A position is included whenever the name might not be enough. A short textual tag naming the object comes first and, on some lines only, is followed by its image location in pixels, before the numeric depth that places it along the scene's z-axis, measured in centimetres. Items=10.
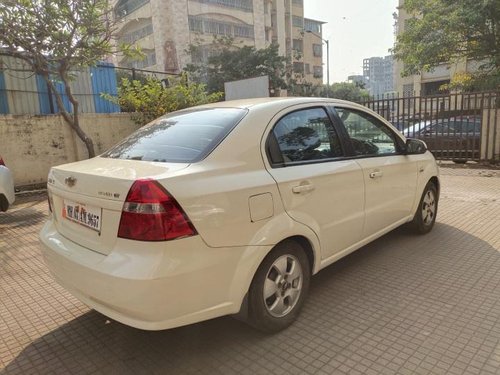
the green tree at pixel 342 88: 5250
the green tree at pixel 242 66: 2930
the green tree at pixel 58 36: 809
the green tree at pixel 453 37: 1232
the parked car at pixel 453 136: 1024
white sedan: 220
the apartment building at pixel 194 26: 3975
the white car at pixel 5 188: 578
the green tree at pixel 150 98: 1052
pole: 4228
